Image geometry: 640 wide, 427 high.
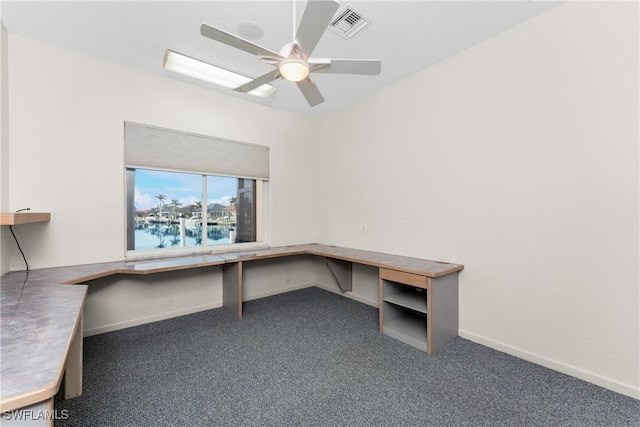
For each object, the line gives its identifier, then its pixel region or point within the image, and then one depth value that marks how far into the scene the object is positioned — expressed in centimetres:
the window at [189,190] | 317
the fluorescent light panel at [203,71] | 275
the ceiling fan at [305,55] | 147
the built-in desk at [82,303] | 89
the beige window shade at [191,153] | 308
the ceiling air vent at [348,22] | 218
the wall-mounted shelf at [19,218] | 196
